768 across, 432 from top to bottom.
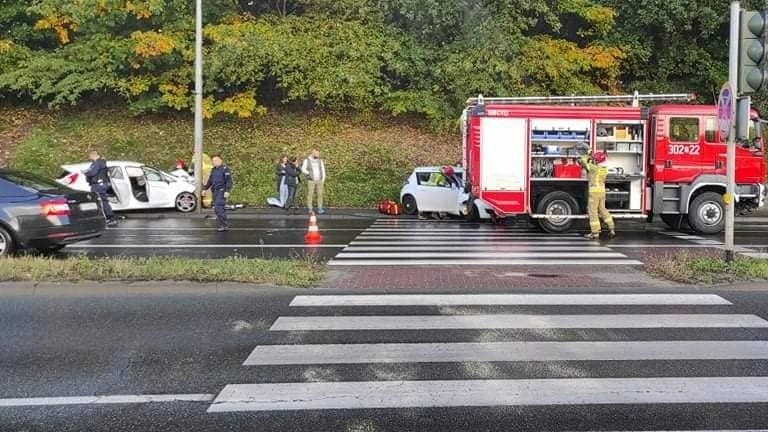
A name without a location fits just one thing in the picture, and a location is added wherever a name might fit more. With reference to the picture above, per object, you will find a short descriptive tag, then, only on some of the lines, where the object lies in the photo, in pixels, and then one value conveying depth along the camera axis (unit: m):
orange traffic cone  14.15
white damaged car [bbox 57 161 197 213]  19.84
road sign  9.82
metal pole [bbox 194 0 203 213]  20.94
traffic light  9.33
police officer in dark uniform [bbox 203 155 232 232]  16.22
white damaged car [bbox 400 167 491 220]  18.30
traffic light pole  9.71
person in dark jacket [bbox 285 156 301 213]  21.56
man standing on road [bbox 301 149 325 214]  20.81
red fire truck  15.94
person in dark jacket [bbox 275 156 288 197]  21.88
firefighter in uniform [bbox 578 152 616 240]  14.72
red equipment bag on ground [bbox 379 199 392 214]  21.30
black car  11.09
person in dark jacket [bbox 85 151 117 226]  17.70
